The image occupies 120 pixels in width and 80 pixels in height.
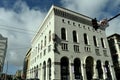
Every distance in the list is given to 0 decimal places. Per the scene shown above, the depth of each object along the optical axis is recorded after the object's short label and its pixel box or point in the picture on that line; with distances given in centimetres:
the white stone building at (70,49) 2541
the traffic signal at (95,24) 858
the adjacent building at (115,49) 3639
